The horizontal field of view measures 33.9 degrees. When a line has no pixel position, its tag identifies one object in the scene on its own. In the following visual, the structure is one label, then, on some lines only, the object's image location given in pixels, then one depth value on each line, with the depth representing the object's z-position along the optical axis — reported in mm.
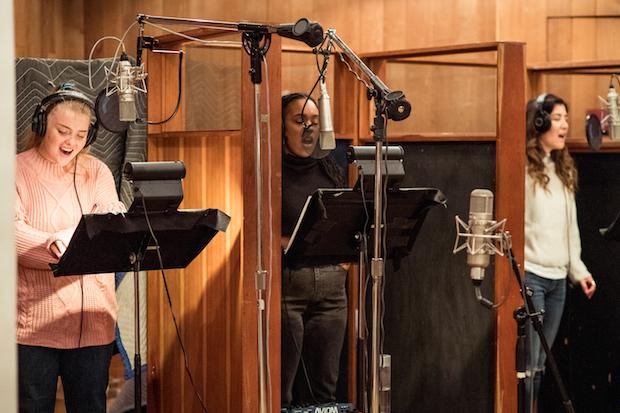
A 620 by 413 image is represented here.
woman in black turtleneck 4277
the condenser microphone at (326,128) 3543
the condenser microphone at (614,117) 4668
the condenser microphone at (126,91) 3465
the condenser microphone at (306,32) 3307
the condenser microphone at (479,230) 3512
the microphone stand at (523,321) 3527
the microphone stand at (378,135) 3418
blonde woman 3760
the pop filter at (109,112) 3652
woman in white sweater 5066
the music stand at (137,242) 3383
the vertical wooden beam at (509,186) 4156
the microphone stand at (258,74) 3322
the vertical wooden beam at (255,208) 3844
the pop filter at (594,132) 4818
